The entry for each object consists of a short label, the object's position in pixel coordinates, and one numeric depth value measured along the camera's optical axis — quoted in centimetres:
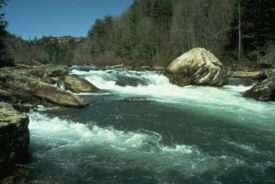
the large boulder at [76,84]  1145
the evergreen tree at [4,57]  2039
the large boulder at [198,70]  1426
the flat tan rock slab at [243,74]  1675
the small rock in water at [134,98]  1033
